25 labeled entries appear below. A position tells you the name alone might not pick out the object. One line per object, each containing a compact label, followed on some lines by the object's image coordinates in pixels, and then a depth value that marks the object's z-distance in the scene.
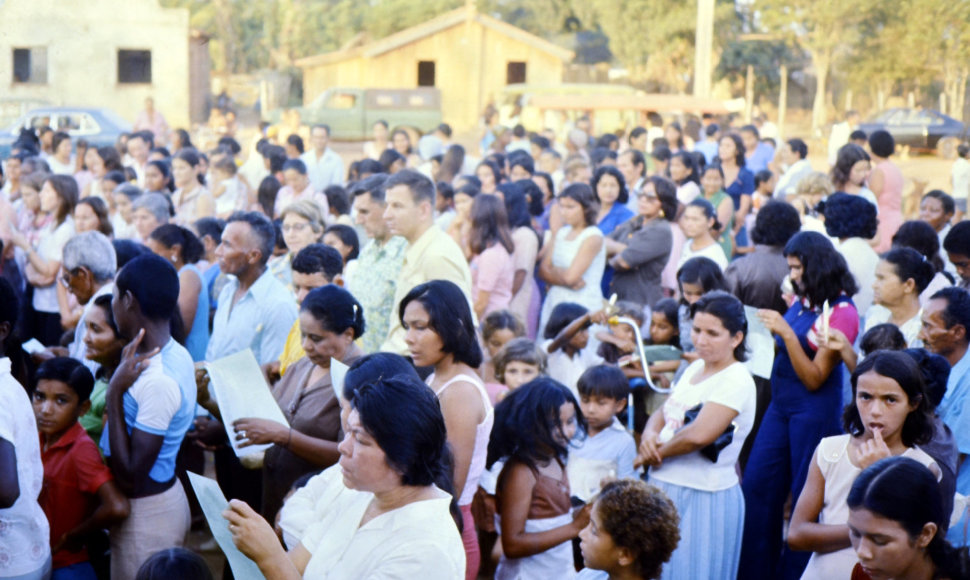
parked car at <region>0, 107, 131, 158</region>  19.12
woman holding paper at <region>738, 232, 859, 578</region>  4.39
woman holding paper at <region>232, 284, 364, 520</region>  3.71
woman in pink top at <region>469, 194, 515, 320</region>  6.39
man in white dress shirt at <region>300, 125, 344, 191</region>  10.96
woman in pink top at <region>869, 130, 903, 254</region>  7.96
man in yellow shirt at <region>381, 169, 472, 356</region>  4.80
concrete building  28.78
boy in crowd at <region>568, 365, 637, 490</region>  4.38
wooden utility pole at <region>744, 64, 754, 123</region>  30.40
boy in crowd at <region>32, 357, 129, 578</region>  3.62
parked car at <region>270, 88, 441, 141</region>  27.03
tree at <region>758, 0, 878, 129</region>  12.93
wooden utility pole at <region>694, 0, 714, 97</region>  21.98
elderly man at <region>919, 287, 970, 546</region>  3.93
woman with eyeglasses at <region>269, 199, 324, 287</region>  6.07
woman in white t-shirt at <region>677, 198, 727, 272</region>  6.37
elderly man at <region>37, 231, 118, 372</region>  4.86
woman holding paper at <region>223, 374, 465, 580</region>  2.34
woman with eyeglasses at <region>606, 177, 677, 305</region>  6.74
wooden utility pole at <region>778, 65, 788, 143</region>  26.29
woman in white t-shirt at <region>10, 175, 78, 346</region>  6.97
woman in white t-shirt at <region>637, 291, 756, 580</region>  3.96
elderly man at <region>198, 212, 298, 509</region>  4.89
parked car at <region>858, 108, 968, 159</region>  12.77
